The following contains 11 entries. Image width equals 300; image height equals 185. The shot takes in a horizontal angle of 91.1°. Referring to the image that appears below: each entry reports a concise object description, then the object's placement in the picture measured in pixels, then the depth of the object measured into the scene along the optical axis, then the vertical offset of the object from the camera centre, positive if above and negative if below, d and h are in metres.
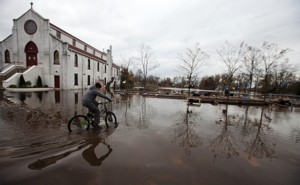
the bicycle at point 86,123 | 5.84 -1.57
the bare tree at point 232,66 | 23.42 +3.36
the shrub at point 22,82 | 21.74 +0.11
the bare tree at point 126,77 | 41.25 +2.40
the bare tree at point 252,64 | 24.67 +4.18
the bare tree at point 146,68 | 32.56 +3.97
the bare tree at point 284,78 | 35.75 +3.15
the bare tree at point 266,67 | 20.82 +3.25
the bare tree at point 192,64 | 24.43 +3.80
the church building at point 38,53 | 25.03 +5.31
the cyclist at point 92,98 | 5.69 -0.53
